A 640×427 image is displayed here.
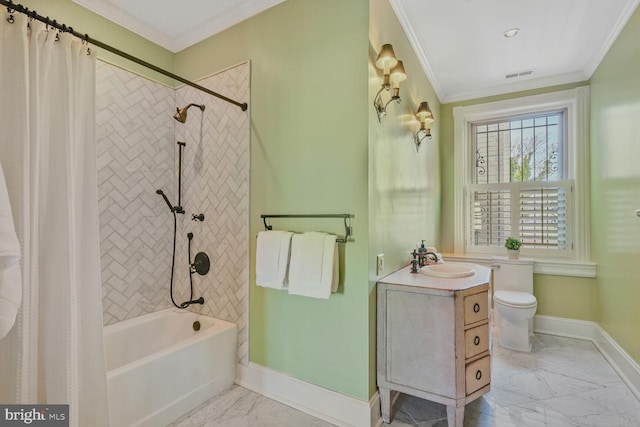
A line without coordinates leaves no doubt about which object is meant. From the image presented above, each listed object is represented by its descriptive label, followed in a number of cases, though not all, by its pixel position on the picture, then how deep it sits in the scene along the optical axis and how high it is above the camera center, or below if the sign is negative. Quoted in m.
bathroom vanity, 1.62 -0.72
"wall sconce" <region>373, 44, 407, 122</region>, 1.71 +0.86
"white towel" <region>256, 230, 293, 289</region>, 1.87 -0.28
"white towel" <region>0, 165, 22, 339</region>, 0.99 -0.18
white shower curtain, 1.16 -0.01
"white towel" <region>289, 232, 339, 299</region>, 1.72 -0.30
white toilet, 2.73 -0.80
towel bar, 1.76 -0.08
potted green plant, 3.18 -0.35
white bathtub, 1.62 -0.97
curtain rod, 1.15 +0.81
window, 3.11 +0.44
